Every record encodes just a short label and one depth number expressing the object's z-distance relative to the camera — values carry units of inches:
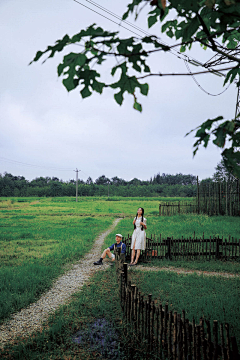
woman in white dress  290.2
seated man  298.4
